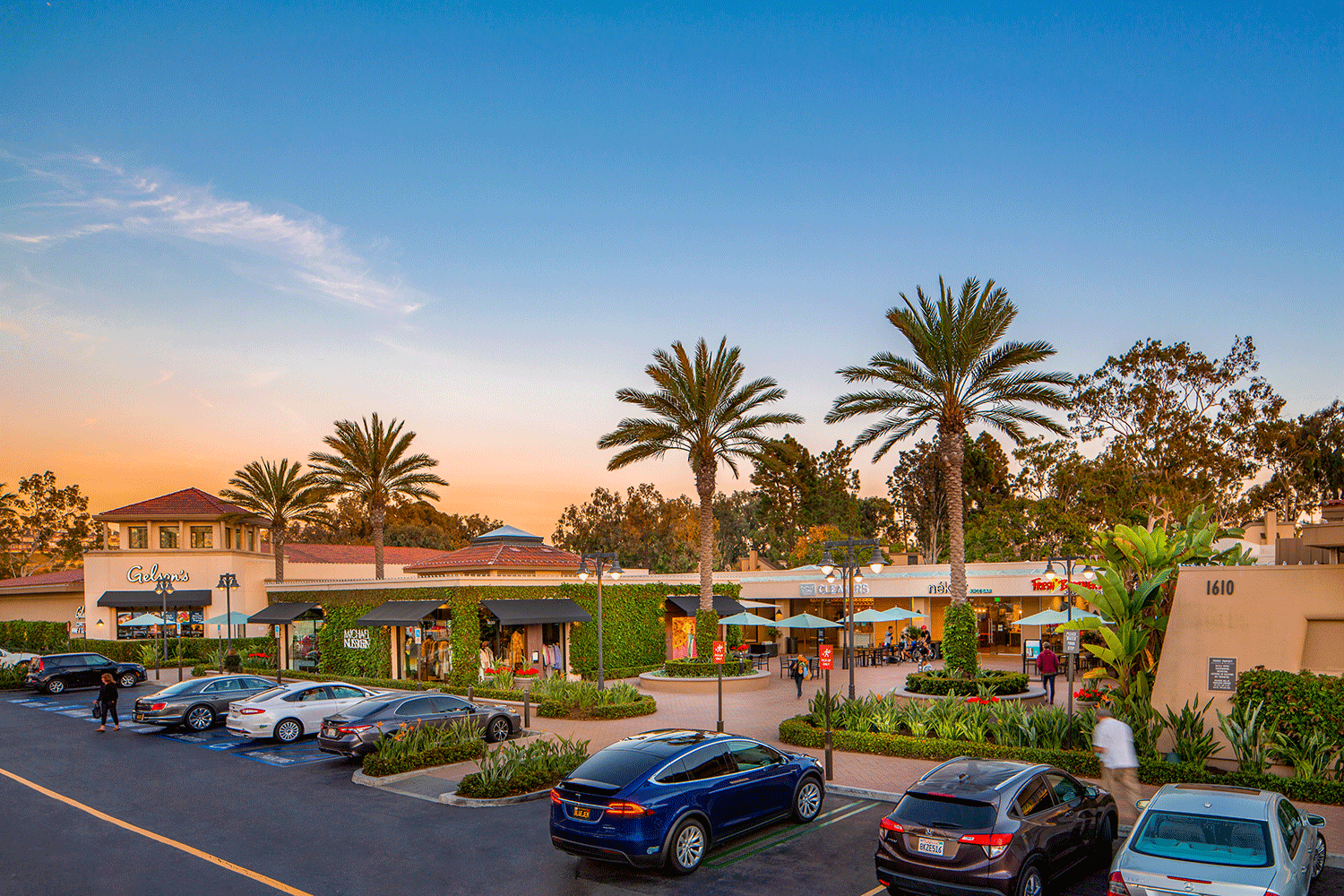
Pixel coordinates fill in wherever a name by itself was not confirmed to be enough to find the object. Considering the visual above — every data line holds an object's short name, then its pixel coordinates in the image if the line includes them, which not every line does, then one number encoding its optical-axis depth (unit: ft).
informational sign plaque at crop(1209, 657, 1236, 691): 51.31
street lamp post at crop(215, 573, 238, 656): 116.37
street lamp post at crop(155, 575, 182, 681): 120.57
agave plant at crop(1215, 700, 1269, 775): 43.78
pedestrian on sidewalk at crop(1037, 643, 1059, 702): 80.38
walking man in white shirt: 38.14
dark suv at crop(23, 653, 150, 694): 104.83
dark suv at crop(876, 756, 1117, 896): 27.35
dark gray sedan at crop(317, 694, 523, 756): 56.80
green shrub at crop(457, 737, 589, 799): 46.09
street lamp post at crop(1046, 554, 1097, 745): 65.22
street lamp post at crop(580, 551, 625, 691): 83.66
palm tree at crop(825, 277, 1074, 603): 85.35
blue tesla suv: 32.42
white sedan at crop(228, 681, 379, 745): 66.80
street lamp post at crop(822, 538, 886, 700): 62.49
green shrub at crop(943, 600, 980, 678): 78.79
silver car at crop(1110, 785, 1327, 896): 23.41
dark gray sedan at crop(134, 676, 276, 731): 72.59
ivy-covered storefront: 97.35
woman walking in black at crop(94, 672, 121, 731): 73.99
